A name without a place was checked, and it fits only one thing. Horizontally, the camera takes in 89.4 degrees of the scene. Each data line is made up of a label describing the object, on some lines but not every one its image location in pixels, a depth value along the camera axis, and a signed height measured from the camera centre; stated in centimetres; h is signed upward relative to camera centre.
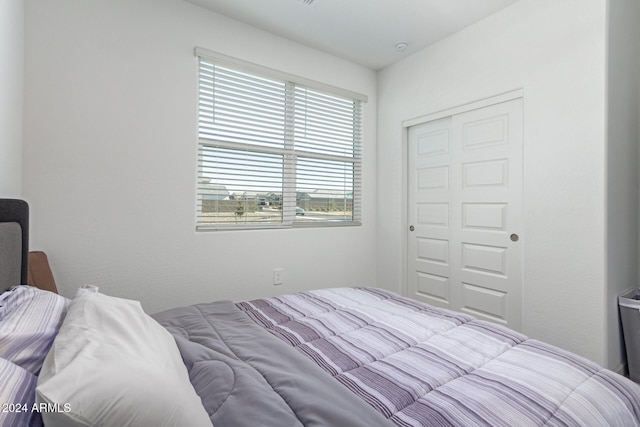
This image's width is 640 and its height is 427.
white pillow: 54 -32
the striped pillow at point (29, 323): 73 -30
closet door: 251 +7
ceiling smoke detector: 299 +163
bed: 60 -47
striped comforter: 85 -48
